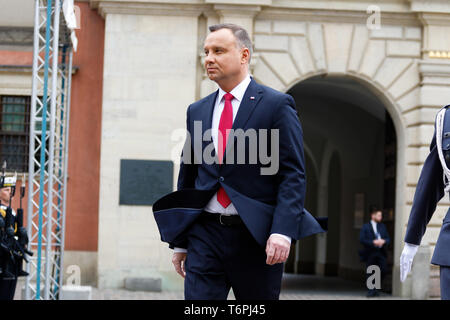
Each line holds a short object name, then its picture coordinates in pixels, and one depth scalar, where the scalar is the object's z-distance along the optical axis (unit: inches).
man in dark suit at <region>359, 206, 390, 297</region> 1101.7
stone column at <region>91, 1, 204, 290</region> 1005.1
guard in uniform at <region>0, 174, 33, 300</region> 671.0
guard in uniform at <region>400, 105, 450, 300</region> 277.5
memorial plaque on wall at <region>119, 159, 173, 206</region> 1006.7
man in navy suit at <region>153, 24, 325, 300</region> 274.6
